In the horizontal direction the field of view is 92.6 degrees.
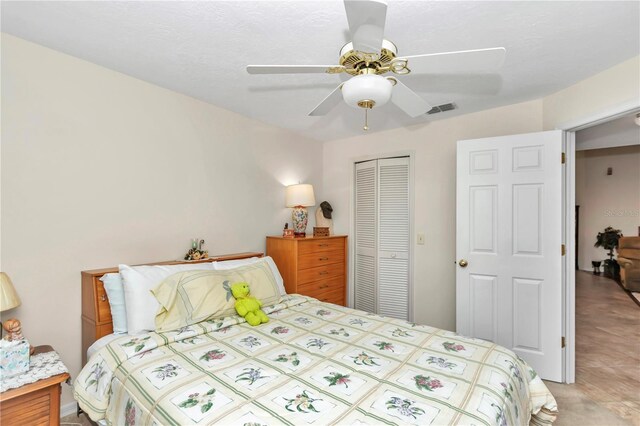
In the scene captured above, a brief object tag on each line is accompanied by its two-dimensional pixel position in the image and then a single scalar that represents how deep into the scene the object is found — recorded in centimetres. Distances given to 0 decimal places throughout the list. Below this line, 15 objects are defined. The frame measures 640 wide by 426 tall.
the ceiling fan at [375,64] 127
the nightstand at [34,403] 140
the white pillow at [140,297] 192
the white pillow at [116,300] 196
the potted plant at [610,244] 652
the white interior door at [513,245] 254
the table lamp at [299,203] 350
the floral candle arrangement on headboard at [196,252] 265
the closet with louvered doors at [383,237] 364
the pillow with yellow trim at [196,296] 195
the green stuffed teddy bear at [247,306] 215
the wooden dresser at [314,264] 327
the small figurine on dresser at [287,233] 345
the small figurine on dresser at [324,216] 410
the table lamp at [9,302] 156
